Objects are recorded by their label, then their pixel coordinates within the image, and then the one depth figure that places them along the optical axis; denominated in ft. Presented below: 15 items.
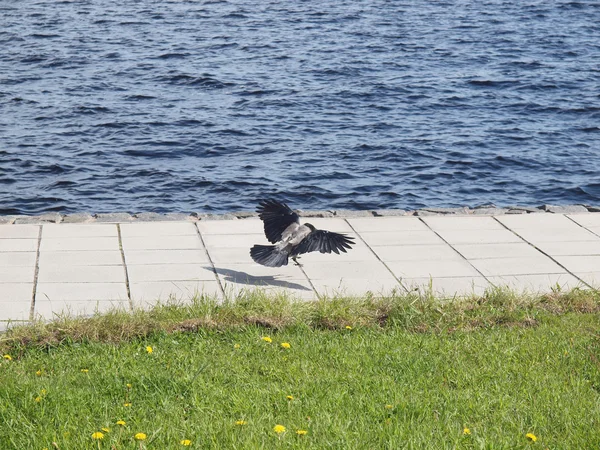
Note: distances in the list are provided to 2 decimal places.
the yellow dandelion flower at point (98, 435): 29.97
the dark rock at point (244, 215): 66.95
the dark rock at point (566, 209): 68.45
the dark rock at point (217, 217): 65.40
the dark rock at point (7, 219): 62.34
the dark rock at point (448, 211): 67.92
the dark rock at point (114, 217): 63.46
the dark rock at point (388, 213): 66.49
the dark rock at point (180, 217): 64.42
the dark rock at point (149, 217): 63.93
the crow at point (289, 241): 49.32
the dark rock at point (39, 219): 62.54
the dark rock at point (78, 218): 63.13
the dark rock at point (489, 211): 67.82
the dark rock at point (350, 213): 66.83
